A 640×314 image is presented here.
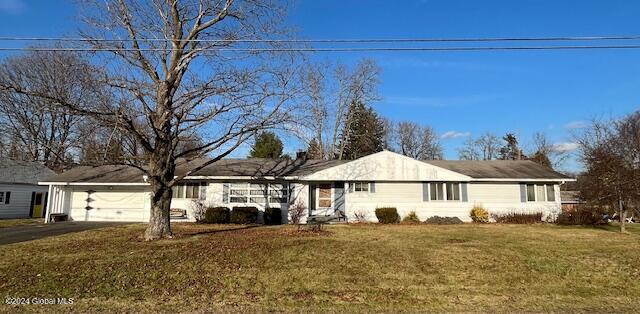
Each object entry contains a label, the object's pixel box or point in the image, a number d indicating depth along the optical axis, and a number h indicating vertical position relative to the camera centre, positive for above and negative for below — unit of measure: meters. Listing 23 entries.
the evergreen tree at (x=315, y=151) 40.22 +6.11
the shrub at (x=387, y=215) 21.34 -0.08
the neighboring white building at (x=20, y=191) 28.72 +1.60
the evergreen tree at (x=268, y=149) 39.50 +6.20
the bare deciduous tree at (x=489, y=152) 57.00 +8.43
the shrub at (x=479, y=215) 21.94 -0.07
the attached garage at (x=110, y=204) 23.48 +0.50
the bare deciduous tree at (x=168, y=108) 13.10 +3.36
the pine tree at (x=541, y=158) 49.15 +6.63
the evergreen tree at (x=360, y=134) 40.69 +8.28
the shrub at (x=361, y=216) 22.14 -0.14
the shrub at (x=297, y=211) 21.38 +0.12
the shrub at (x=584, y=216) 20.27 -0.11
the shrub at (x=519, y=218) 21.89 -0.22
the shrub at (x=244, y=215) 20.64 -0.09
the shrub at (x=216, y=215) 20.62 -0.12
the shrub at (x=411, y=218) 21.72 -0.24
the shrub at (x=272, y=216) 21.44 -0.14
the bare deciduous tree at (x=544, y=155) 49.29 +7.21
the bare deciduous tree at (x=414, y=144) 52.91 +8.82
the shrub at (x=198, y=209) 21.66 +0.21
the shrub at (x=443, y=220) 21.41 -0.34
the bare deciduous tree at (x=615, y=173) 16.94 +1.70
